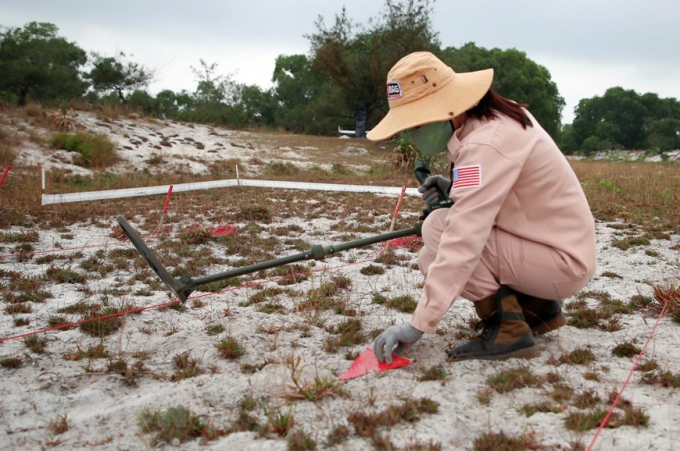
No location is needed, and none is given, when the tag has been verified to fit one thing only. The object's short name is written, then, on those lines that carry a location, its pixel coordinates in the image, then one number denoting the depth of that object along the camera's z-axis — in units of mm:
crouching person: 2348
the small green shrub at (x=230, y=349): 2855
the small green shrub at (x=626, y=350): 2802
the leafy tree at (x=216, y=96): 27234
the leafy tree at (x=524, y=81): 39781
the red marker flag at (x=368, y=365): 2578
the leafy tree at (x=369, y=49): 22172
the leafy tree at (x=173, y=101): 22578
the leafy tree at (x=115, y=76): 21797
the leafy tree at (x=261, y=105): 38094
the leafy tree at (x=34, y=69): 18516
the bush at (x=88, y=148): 10312
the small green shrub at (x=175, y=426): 2094
